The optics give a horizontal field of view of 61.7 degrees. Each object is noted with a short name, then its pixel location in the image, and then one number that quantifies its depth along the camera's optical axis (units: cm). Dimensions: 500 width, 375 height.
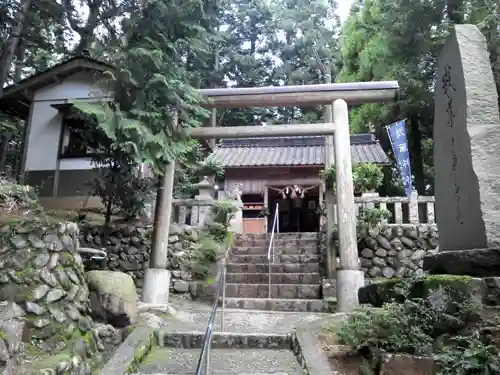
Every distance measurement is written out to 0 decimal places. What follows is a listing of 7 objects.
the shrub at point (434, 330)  277
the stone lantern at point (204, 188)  1245
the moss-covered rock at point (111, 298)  545
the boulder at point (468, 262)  320
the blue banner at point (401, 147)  1098
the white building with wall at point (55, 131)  1170
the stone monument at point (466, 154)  345
